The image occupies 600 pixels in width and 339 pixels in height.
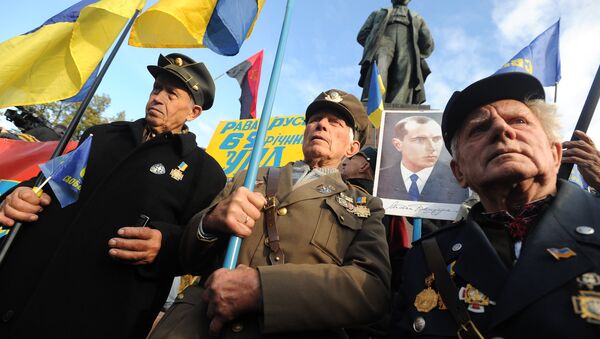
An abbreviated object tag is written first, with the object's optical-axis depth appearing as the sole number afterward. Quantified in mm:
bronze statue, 7797
